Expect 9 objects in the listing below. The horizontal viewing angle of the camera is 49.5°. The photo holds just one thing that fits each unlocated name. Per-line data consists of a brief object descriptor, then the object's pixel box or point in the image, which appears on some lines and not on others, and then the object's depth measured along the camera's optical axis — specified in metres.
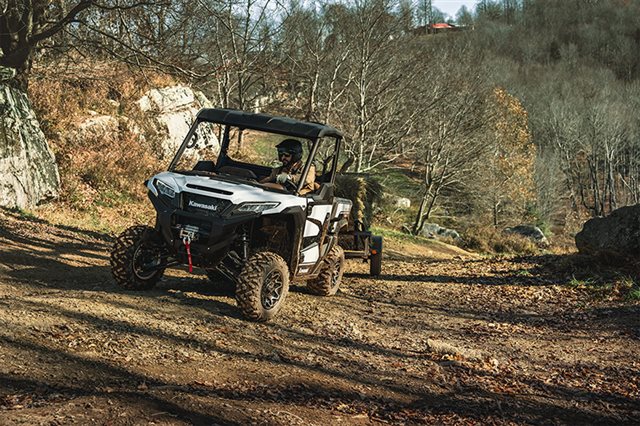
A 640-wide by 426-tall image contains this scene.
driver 8.96
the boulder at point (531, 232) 45.21
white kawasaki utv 7.53
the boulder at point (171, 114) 24.09
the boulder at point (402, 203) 45.61
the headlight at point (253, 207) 7.51
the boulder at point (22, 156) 15.20
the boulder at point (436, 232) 39.34
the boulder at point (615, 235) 13.31
